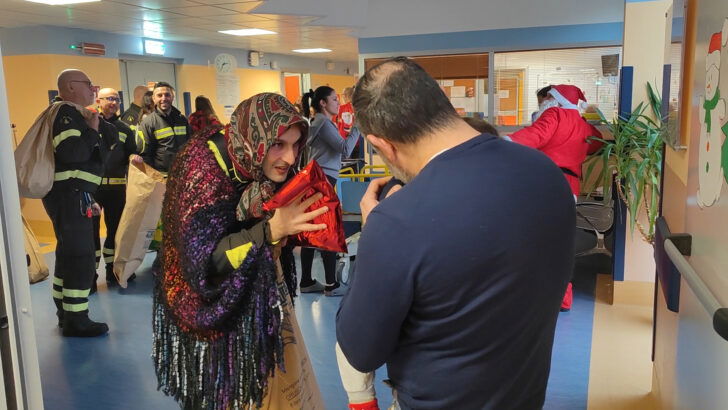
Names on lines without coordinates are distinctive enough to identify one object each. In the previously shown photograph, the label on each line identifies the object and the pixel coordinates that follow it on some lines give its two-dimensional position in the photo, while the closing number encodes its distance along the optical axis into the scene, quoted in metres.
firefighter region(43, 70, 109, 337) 3.59
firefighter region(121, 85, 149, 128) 5.45
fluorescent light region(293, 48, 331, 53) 12.15
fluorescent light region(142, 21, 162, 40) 7.72
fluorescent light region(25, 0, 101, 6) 5.92
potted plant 3.62
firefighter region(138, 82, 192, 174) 4.75
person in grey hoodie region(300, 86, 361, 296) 4.38
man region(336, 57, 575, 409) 0.97
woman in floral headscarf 1.48
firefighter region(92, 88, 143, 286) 4.72
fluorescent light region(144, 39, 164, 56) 9.02
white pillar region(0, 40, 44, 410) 1.30
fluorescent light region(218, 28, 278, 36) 8.90
